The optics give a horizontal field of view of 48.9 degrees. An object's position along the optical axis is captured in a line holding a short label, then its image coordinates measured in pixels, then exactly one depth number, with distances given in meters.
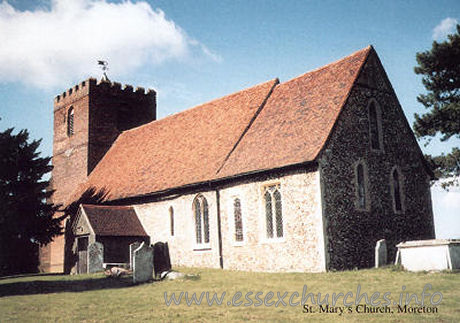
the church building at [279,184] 19.64
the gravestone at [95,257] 22.97
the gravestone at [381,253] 19.62
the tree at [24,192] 23.91
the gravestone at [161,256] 25.03
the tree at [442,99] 27.27
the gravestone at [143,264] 18.38
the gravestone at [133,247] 21.23
